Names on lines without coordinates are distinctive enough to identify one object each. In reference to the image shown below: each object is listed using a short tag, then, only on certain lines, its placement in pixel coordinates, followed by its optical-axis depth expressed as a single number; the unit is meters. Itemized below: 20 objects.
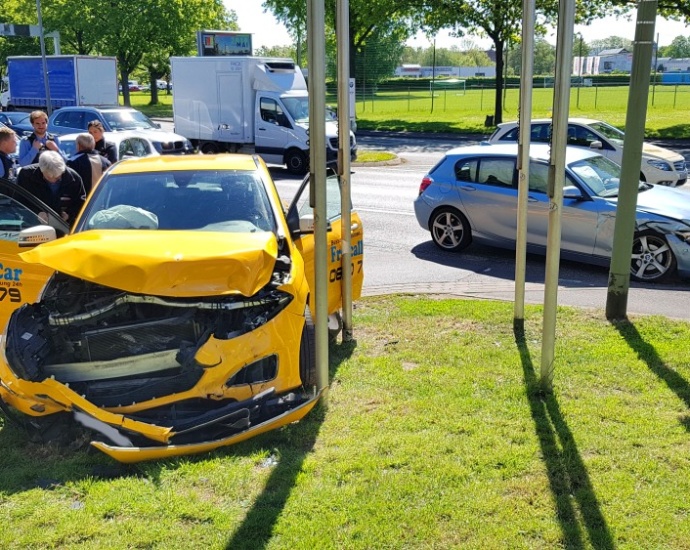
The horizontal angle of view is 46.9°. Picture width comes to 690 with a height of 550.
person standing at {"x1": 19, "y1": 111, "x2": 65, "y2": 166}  9.89
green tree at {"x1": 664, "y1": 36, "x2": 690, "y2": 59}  97.04
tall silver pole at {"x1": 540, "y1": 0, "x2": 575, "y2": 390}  5.12
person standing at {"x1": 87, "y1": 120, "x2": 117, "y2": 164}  10.48
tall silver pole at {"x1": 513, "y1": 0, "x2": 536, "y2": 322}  6.13
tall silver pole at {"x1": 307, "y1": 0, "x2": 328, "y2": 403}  4.82
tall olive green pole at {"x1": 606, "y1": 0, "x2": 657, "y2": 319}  6.90
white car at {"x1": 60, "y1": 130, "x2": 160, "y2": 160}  17.44
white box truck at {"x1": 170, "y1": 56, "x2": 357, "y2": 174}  22.56
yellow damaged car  4.75
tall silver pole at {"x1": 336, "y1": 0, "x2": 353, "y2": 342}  6.40
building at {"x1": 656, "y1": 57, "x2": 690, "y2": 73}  91.88
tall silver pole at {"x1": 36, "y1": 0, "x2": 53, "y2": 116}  23.98
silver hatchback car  9.29
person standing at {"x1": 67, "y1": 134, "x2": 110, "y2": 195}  8.69
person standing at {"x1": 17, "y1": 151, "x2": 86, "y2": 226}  7.60
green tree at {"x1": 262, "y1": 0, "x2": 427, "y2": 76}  34.16
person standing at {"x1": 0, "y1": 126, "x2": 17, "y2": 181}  8.30
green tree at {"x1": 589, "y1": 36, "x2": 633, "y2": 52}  114.52
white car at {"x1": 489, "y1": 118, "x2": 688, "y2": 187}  15.71
